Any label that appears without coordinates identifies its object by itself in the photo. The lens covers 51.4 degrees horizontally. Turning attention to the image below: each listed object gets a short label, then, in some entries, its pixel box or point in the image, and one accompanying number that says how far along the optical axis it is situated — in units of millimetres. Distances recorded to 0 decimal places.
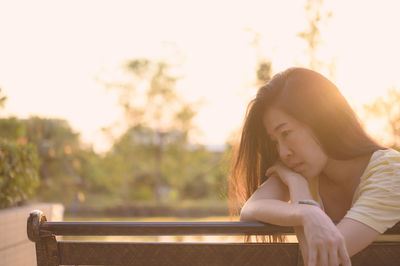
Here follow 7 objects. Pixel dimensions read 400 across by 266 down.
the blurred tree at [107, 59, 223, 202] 28797
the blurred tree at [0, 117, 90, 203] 23172
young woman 1365
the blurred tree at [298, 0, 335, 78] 12555
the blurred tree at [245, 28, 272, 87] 14477
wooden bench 1320
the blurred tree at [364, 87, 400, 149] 13766
